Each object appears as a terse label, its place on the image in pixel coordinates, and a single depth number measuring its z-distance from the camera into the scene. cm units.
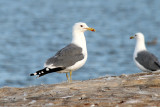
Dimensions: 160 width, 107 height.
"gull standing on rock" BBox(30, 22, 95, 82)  1623
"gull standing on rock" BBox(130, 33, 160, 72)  2069
